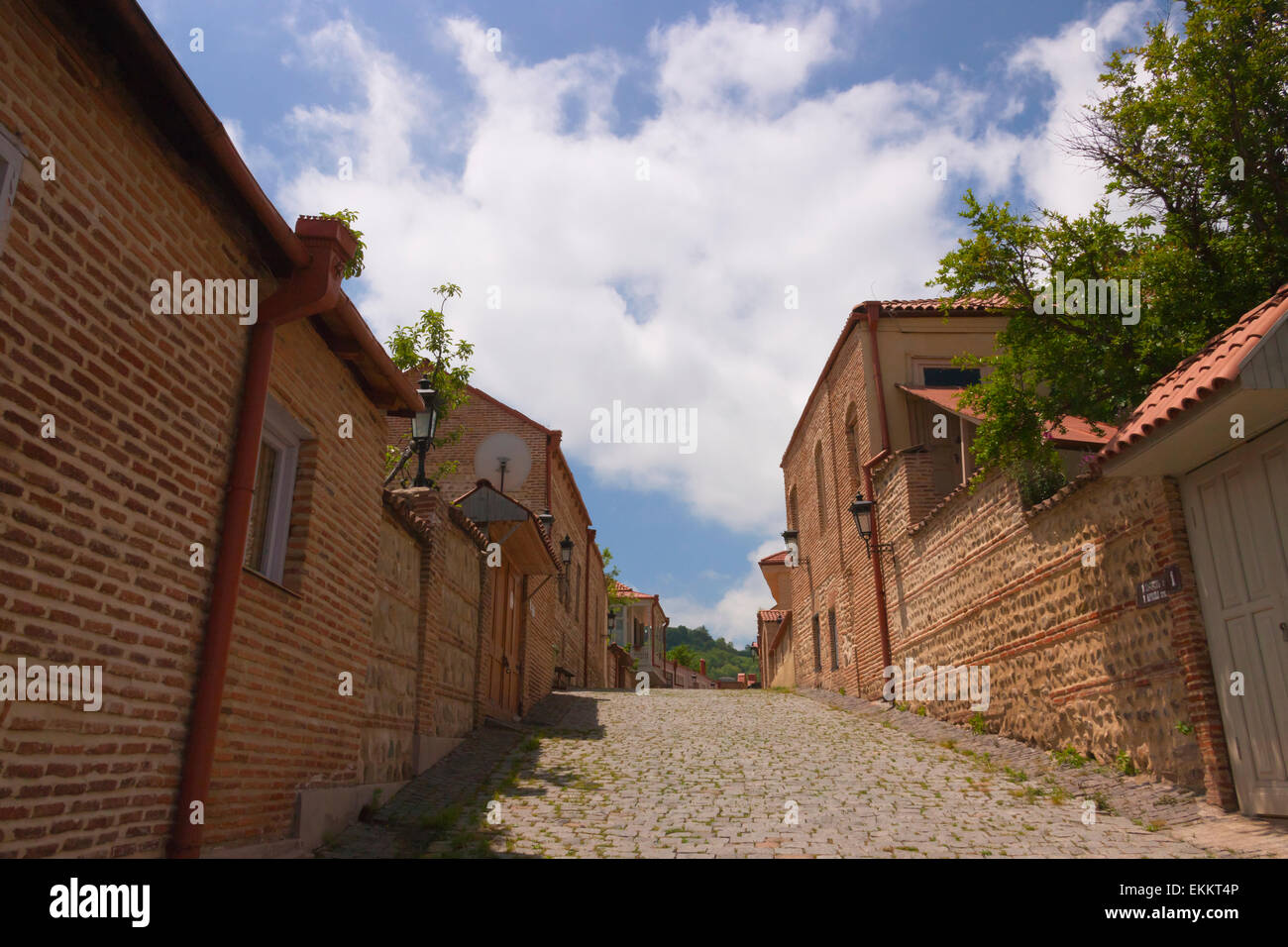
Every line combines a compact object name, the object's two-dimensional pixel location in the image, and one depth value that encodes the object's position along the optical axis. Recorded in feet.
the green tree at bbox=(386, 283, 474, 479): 44.32
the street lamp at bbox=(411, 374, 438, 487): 30.71
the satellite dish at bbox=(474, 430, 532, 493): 62.44
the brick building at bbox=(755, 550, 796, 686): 88.73
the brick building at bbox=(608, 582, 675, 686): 142.51
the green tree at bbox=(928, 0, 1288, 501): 26.43
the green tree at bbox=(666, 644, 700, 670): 187.52
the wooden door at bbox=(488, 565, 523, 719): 42.29
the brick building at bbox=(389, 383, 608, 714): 53.06
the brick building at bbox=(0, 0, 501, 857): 11.09
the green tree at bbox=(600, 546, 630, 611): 106.01
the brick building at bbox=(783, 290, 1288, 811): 22.44
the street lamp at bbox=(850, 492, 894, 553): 50.08
